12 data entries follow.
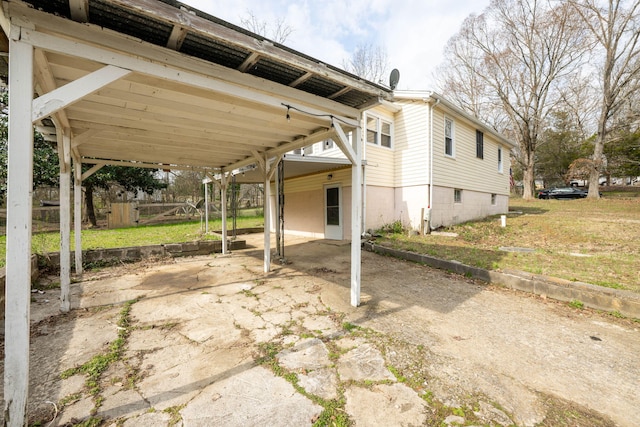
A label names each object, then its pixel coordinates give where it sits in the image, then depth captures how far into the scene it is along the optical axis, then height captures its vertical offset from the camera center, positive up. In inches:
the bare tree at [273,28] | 644.1 +463.2
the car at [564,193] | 889.5 +60.7
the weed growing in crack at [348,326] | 124.2 -54.0
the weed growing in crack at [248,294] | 169.0 -52.4
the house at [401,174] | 369.1 +58.0
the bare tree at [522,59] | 679.1 +418.4
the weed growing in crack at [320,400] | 71.3 -55.6
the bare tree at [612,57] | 600.1 +359.5
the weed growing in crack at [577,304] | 149.5 -52.8
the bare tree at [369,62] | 777.7 +443.7
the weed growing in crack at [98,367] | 84.0 -55.1
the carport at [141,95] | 69.4 +48.8
